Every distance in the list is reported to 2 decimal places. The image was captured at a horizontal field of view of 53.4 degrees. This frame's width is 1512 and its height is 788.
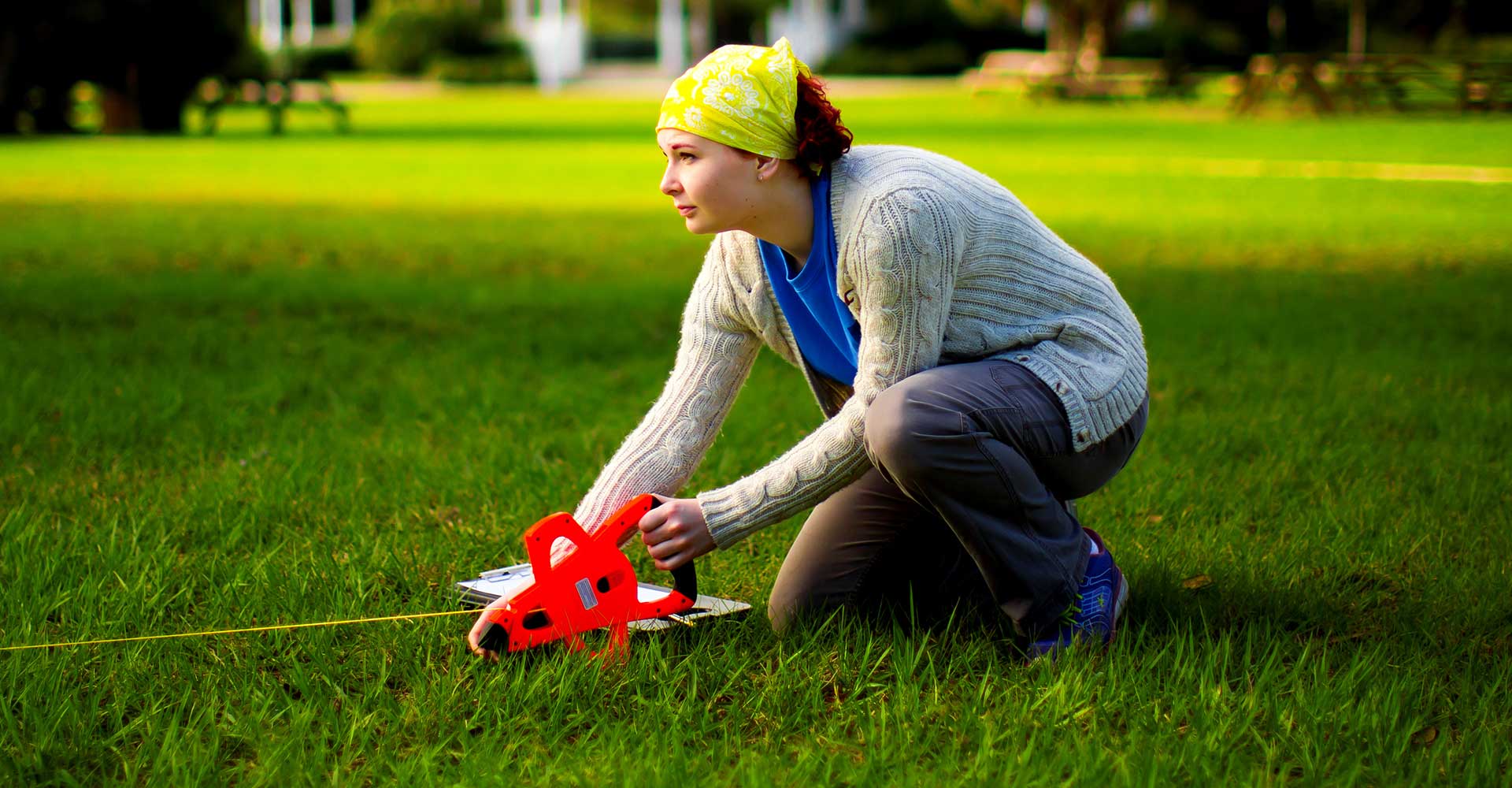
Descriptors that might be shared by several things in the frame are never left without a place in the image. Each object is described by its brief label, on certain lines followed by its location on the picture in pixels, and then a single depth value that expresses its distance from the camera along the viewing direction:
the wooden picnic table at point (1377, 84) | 26.81
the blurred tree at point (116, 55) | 23.58
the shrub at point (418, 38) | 50.66
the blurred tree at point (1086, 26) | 44.25
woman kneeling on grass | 2.71
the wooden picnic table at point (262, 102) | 25.06
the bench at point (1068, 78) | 34.88
